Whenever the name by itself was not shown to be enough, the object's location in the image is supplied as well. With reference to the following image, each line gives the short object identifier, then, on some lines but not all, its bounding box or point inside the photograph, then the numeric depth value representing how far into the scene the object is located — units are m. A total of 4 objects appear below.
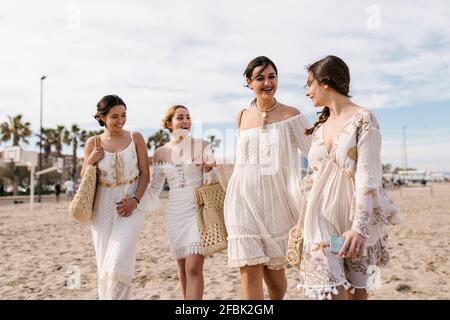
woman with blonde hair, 3.68
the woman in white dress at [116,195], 3.65
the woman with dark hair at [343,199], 2.31
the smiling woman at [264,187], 3.12
